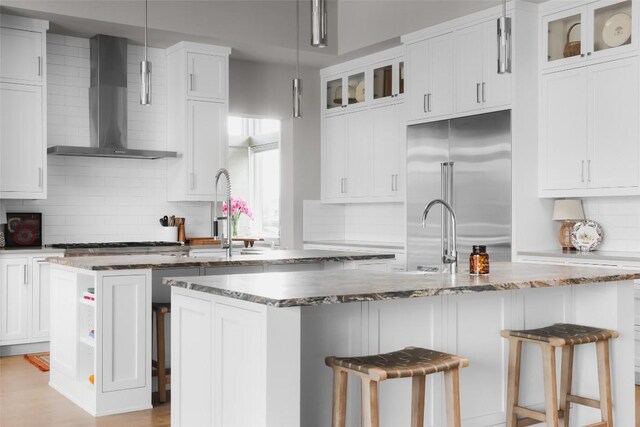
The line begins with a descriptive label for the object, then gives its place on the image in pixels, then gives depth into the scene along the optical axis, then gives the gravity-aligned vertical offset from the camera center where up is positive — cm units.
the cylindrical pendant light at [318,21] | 303 +82
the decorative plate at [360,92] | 805 +138
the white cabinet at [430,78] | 653 +128
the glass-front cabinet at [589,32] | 531 +141
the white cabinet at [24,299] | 612 -72
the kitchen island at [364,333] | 268 -54
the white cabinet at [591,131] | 529 +65
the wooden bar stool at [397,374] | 275 -62
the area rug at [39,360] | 569 -120
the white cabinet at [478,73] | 600 +122
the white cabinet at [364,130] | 754 +94
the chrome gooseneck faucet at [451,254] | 360 -20
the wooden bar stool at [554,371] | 339 -78
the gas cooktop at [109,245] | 655 -28
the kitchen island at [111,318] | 436 -65
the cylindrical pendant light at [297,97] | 506 +83
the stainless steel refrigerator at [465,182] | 595 +28
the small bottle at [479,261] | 358 -23
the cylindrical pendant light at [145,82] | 467 +88
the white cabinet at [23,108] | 632 +95
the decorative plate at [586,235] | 572 -17
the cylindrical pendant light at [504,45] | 338 +81
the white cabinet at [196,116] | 726 +101
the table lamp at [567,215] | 585 +0
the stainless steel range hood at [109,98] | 692 +113
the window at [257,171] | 1076 +67
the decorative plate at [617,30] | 531 +138
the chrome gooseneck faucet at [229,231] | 497 -11
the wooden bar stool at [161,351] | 462 -88
